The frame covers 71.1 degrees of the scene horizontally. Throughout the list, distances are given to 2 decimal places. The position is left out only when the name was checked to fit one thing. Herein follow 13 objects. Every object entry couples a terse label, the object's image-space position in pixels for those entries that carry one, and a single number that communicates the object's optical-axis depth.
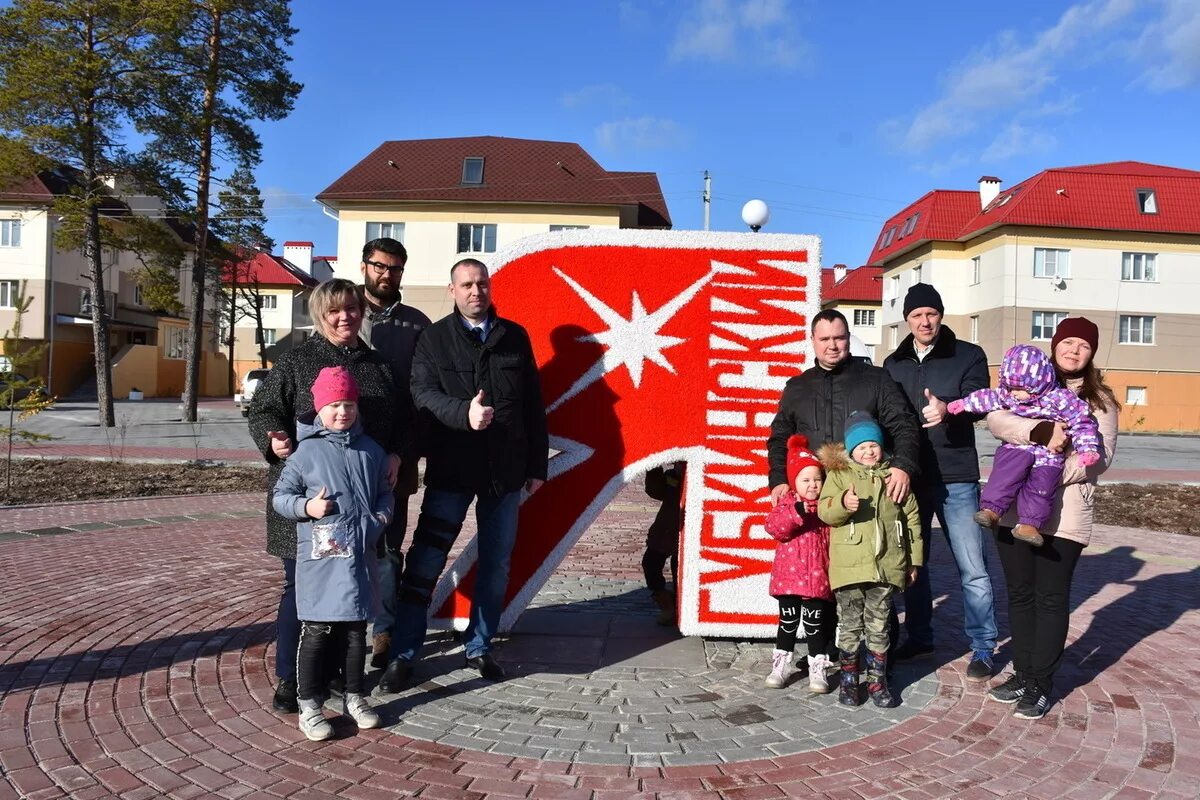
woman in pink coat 3.84
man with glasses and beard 4.35
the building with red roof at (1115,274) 36.53
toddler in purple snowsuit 3.73
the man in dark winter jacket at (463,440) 4.20
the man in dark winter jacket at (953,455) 4.52
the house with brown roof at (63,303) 35.25
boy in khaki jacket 3.90
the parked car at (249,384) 30.29
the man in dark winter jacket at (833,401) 4.20
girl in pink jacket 4.16
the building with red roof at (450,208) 34.97
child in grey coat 3.50
